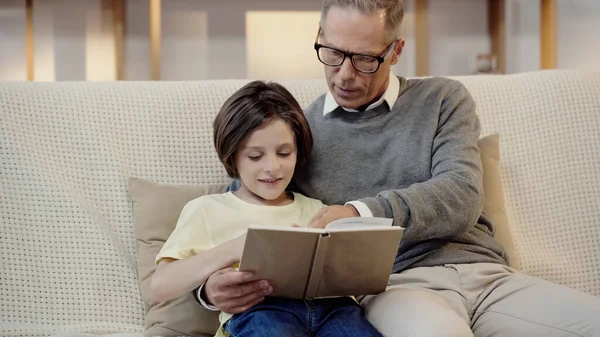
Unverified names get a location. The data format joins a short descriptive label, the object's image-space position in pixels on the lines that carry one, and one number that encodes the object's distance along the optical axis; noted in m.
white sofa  2.10
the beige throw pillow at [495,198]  2.15
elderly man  1.85
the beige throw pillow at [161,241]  2.02
